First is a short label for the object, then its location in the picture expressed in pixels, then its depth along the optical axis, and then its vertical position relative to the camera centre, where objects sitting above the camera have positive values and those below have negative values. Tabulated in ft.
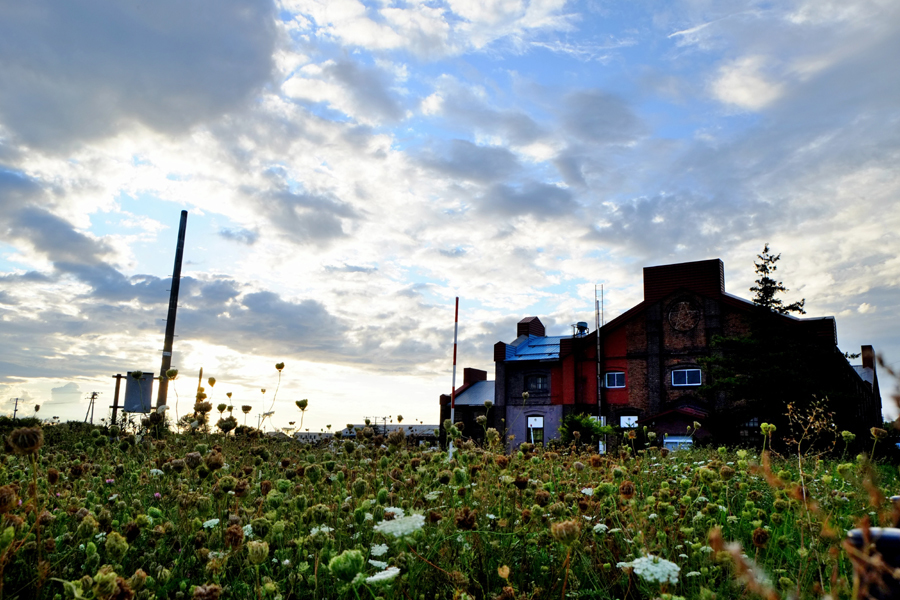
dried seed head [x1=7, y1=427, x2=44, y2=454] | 7.52 -0.37
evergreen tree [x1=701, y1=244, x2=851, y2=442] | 74.69 +7.61
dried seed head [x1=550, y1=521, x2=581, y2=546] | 6.93 -1.19
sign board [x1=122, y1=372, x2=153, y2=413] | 61.79 +1.82
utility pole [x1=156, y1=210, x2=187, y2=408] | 77.08 +11.19
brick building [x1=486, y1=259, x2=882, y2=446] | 103.50 +11.47
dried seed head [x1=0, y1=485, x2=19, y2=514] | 6.99 -1.01
